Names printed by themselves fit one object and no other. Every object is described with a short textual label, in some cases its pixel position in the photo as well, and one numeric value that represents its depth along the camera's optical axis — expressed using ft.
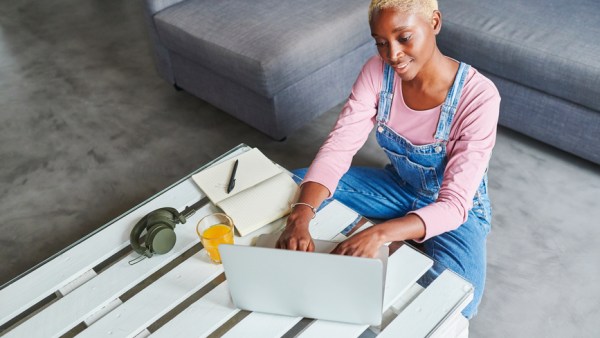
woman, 3.64
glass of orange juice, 3.77
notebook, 4.07
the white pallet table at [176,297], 3.36
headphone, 3.84
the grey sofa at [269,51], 6.43
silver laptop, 2.97
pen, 4.34
